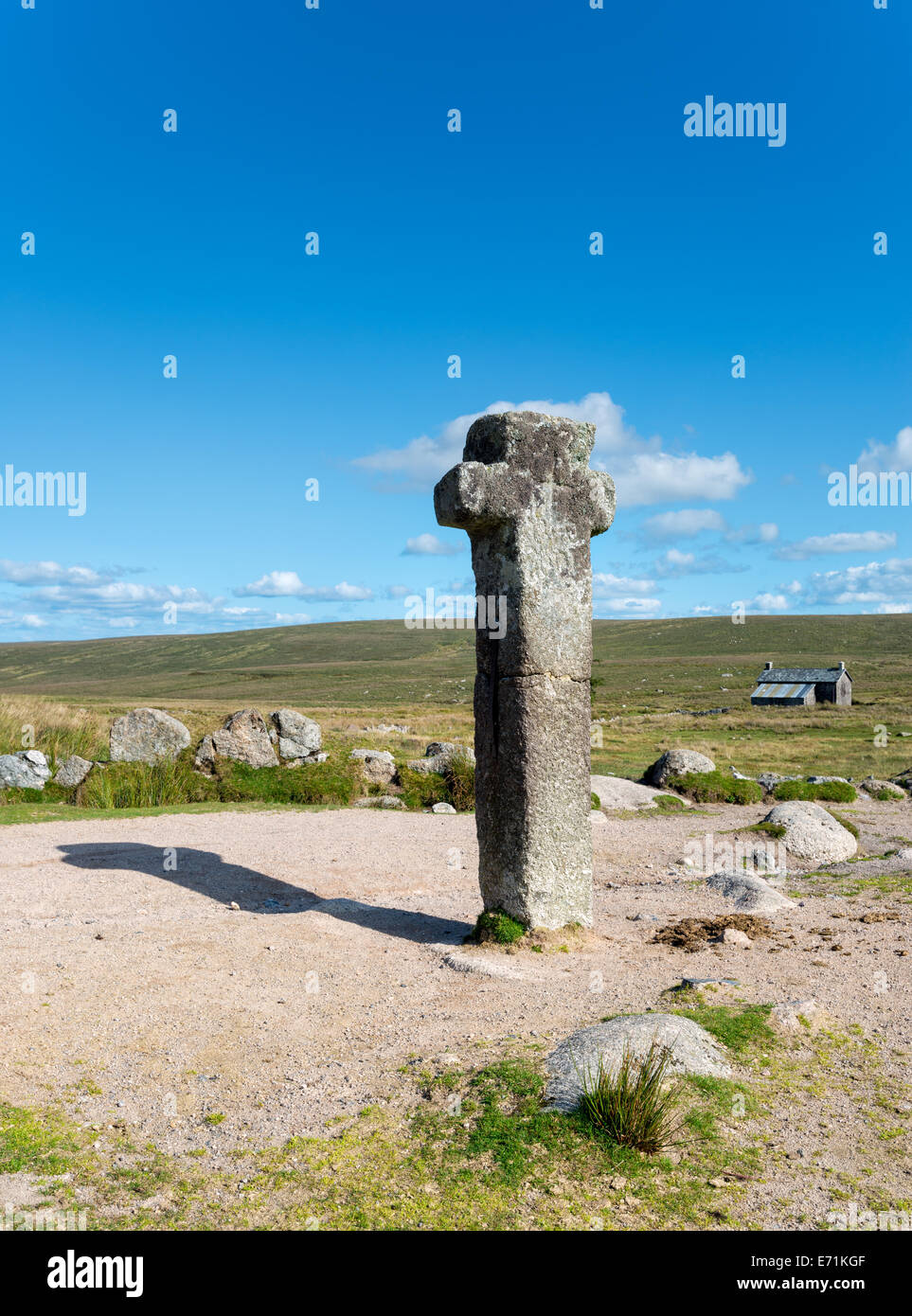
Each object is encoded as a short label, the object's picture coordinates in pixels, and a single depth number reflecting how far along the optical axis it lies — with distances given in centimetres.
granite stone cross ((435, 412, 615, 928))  860
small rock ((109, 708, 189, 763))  1978
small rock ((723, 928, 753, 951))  900
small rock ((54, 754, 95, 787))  1844
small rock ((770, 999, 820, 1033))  646
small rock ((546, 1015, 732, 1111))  548
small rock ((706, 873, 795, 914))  1059
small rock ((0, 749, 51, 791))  1794
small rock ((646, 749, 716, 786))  2108
